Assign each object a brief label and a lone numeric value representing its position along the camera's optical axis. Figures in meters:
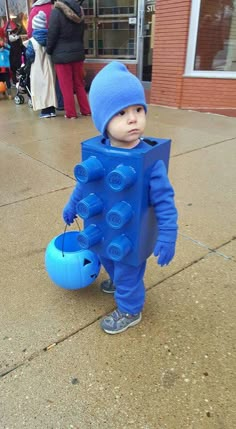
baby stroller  7.65
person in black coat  5.91
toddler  1.62
